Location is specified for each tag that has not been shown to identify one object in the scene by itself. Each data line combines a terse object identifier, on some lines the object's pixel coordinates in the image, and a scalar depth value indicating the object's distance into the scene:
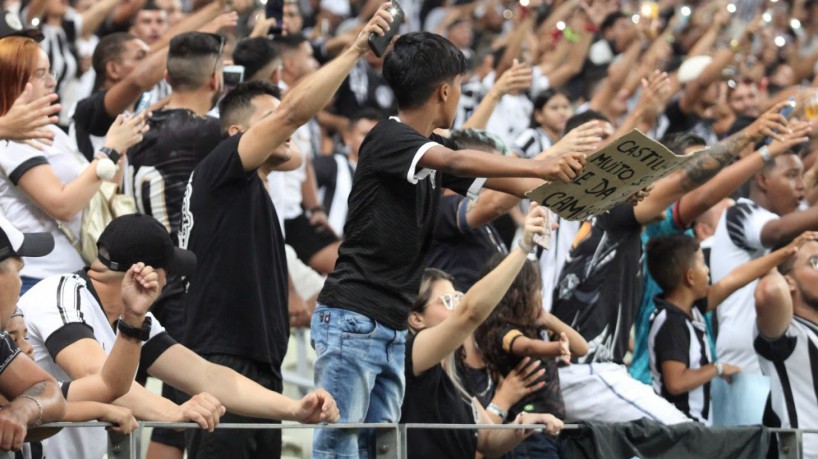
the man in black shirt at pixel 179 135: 12.75
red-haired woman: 11.37
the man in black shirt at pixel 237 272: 10.57
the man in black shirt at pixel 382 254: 9.41
